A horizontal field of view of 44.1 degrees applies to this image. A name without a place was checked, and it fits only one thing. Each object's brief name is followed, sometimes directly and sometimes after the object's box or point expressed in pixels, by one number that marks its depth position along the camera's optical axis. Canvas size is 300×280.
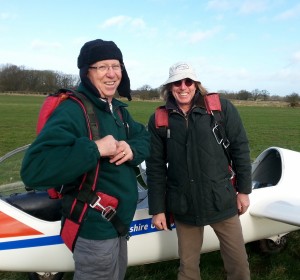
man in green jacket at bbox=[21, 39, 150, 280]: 1.82
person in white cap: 2.67
